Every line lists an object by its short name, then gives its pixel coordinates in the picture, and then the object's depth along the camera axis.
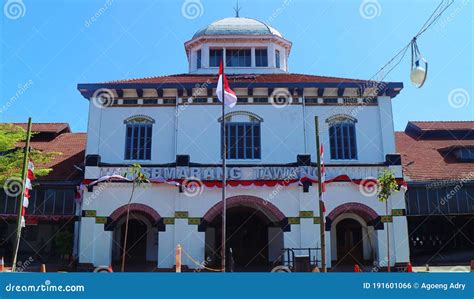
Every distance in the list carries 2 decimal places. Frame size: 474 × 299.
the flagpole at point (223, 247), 14.14
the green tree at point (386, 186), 17.69
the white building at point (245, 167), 19.31
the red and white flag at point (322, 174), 16.49
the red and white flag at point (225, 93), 16.28
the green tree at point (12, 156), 19.02
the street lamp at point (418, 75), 11.05
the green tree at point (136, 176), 17.62
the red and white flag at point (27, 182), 15.58
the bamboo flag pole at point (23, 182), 14.76
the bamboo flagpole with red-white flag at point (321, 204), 14.84
